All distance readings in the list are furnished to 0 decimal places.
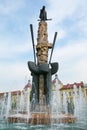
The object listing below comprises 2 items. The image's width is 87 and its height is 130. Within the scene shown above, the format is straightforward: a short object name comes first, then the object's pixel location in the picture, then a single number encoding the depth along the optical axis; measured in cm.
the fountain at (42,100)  1023
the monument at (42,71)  1375
